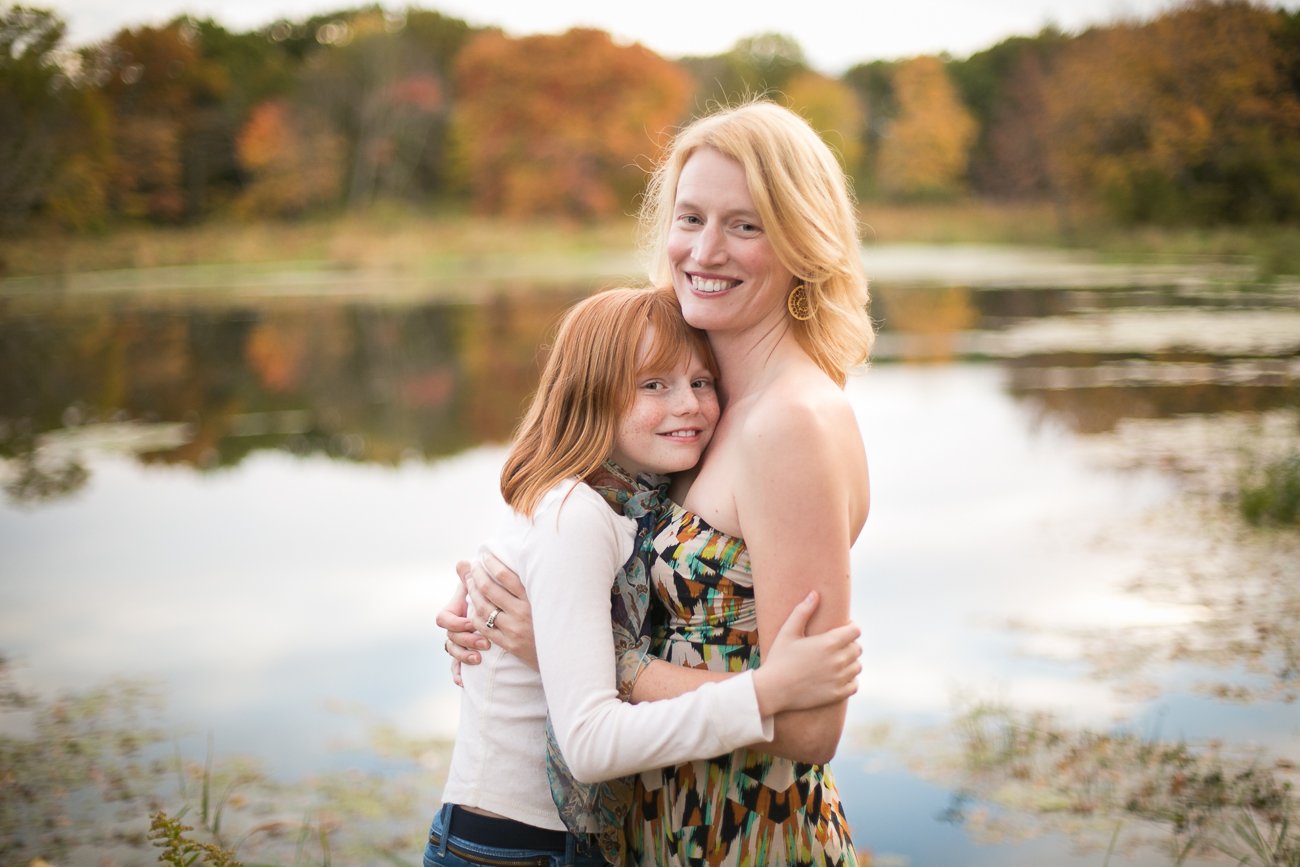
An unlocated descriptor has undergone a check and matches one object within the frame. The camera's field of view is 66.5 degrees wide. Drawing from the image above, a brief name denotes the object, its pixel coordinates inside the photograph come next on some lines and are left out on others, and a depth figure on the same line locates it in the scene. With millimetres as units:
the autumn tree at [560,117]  39375
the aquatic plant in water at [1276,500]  7371
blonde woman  1711
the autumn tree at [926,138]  39406
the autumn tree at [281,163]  35781
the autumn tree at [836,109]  41594
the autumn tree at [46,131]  29797
